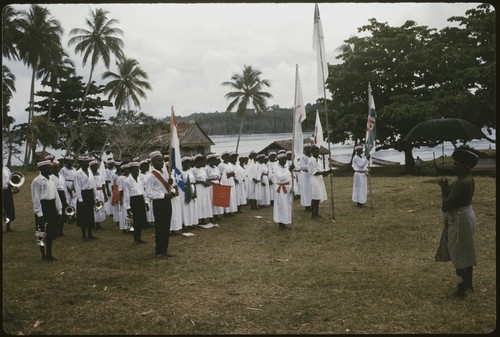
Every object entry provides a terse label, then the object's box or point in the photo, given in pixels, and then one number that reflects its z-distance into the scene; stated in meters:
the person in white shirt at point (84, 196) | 9.66
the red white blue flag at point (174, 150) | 7.73
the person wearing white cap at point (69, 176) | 10.52
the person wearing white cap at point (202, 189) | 11.22
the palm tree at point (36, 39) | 30.95
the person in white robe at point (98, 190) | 10.37
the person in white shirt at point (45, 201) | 7.34
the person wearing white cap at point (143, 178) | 9.90
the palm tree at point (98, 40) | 34.22
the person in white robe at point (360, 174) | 12.95
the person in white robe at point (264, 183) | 14.31
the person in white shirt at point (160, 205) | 8.02
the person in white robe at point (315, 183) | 11.48
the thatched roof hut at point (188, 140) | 32.28
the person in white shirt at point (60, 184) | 9.64
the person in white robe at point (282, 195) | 10.26
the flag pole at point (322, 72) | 10.14
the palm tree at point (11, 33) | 26.35
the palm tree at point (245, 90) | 39.66
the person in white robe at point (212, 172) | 11.70
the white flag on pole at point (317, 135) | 12.21
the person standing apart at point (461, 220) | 5.36
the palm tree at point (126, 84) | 37.25
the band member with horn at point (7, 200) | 10.45
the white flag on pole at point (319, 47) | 10.26
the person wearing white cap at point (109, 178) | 12.64
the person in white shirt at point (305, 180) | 11.88
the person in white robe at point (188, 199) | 10.56
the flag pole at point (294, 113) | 9.27
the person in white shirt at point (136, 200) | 9.22
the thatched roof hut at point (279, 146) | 33.22
